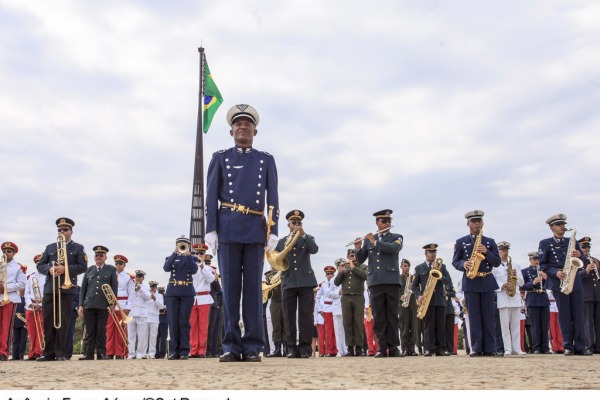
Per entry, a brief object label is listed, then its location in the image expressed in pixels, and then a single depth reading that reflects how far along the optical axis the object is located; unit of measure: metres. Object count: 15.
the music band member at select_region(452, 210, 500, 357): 10.54
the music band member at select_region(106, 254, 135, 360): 16.91
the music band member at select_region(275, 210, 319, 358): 11.67
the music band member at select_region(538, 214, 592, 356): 10.62
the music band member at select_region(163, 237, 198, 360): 12.23
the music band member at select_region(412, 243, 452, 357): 13.87
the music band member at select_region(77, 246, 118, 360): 14.02
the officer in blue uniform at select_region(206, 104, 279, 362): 7.24
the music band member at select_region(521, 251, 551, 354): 14.91
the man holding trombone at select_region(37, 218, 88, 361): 11.16
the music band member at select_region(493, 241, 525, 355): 14.01
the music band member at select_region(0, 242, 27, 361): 12.84
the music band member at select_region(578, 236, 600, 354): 12.34
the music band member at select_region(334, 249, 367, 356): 14.89
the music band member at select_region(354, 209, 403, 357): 10.88
